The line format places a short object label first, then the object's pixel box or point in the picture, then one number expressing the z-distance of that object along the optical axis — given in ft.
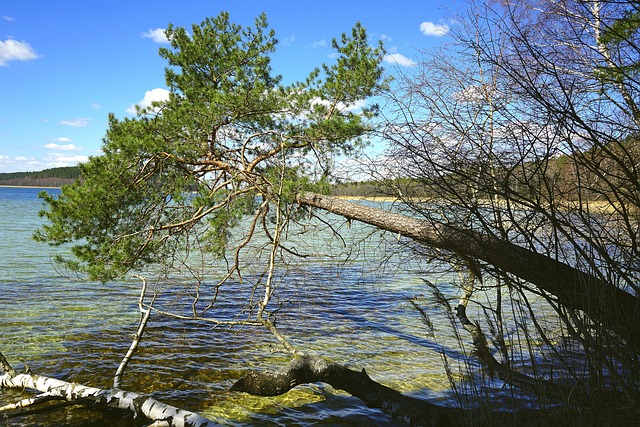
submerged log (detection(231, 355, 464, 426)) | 15.59
